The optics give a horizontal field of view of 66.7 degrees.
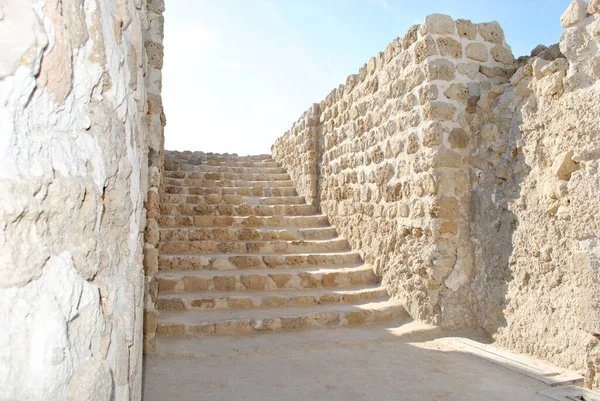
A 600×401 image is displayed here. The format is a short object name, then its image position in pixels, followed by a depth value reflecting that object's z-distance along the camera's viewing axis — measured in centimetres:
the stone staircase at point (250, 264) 431
